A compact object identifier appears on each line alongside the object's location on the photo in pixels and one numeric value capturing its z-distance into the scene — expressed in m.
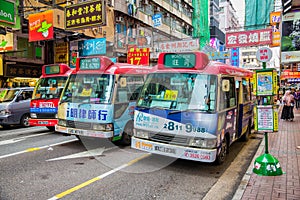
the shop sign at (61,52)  18.66
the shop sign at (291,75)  22.38
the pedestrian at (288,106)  14.09
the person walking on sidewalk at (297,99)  23.69
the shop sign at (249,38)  14.34
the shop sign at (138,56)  17.73
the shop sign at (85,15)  12.04
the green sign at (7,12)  10.87
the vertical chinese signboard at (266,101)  5.42
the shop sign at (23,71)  16.42
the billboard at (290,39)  11.80
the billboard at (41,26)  12.88
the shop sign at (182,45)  18.31
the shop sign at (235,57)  37.31
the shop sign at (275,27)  15.84
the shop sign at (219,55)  19.81
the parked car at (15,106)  11.50
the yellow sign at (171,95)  5.90
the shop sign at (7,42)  14.50
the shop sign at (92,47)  16.61
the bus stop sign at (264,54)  5.80
